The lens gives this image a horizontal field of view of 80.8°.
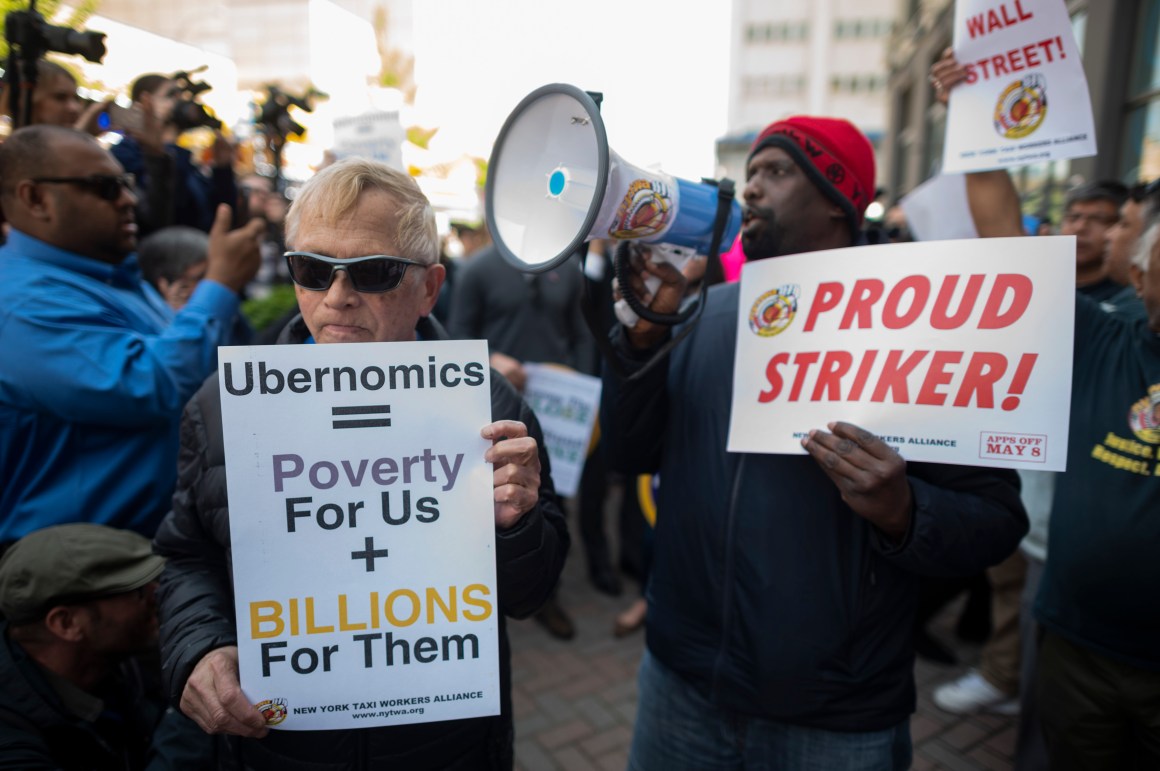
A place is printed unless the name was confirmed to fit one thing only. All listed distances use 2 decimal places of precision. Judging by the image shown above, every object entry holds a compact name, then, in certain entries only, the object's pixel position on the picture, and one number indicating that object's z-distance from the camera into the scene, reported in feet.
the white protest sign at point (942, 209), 7.83
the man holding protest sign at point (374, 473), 3.92
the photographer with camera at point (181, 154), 10.14
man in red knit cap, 4.43
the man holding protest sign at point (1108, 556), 5.24
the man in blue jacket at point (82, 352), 5.65
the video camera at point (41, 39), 8.07
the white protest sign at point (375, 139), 11.59
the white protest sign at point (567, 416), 11.61
